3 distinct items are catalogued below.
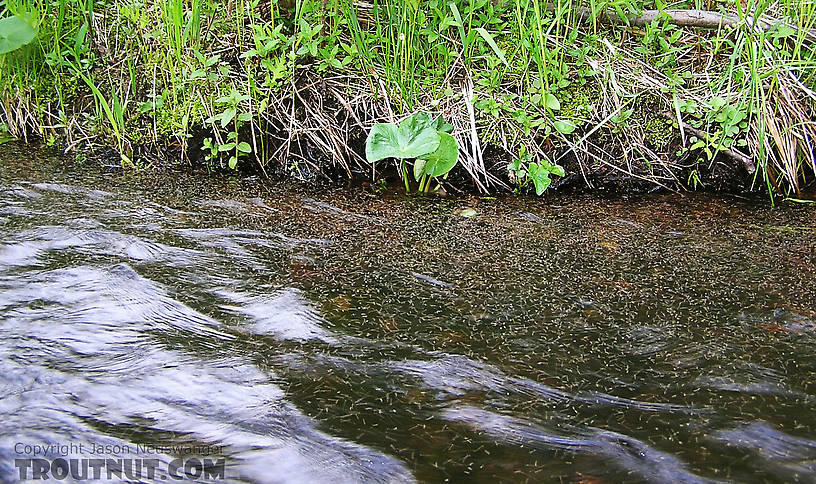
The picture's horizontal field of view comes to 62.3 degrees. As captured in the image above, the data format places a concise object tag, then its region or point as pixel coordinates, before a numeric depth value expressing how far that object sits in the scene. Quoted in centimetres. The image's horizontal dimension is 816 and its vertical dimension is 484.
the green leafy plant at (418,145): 294
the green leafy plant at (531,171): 305
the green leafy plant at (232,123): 322
